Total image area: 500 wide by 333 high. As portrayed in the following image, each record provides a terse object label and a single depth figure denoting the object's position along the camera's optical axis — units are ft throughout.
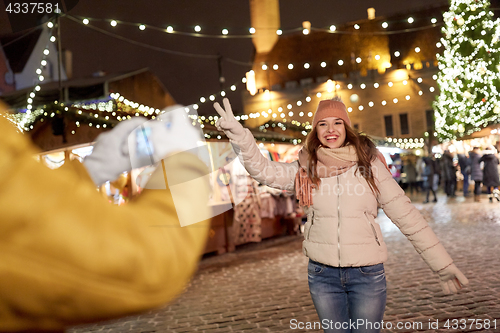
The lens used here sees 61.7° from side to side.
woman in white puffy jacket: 7.91
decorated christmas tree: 74.08
